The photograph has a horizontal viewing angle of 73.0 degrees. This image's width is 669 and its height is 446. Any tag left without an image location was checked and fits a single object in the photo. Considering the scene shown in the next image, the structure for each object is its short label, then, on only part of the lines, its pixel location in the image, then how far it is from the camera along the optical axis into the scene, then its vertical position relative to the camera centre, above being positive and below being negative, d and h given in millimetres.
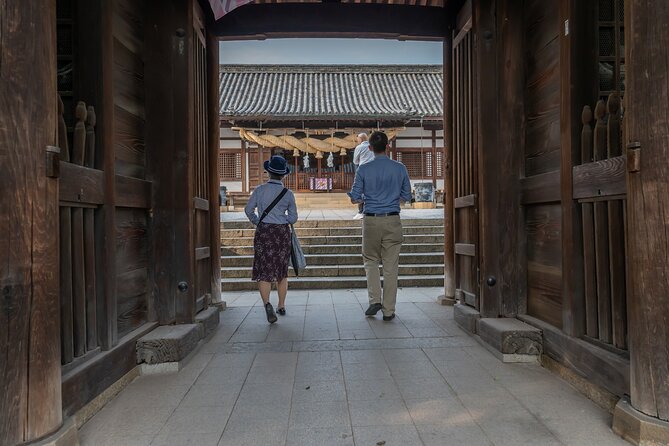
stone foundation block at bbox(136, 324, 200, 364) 3162 -822
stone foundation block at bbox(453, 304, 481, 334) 3938 -836
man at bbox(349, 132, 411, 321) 4656 +144
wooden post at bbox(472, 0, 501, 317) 3797 +605
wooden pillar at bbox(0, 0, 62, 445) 1817 +26
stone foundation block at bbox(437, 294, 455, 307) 5324 -890
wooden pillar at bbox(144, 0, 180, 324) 3635 +666
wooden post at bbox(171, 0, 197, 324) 3678 +498
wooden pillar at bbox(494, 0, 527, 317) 3713 +560
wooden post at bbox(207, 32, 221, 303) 4934 +793
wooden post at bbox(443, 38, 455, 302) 5242 +567
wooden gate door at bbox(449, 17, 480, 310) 4215 +562
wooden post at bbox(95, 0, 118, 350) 2795 +184
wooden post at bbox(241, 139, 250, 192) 18500 +2471
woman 4668 +47
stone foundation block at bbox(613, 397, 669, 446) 1978 -926
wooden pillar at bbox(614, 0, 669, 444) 1987 +33
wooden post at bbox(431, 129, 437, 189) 19047 +3211
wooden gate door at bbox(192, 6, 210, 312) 4117 +576
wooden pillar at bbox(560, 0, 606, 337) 2859 +726
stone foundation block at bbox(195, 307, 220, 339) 3834 -799
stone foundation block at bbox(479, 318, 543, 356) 3252 -842
